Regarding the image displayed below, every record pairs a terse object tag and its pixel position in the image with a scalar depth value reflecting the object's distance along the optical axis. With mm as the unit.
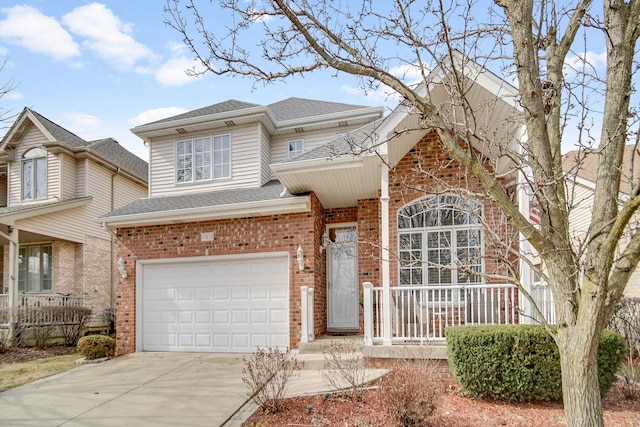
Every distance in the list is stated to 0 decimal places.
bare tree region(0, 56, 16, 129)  7250
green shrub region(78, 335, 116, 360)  9750
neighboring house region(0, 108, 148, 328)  14008
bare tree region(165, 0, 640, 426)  2961
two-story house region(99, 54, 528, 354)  8414
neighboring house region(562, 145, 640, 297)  10703
